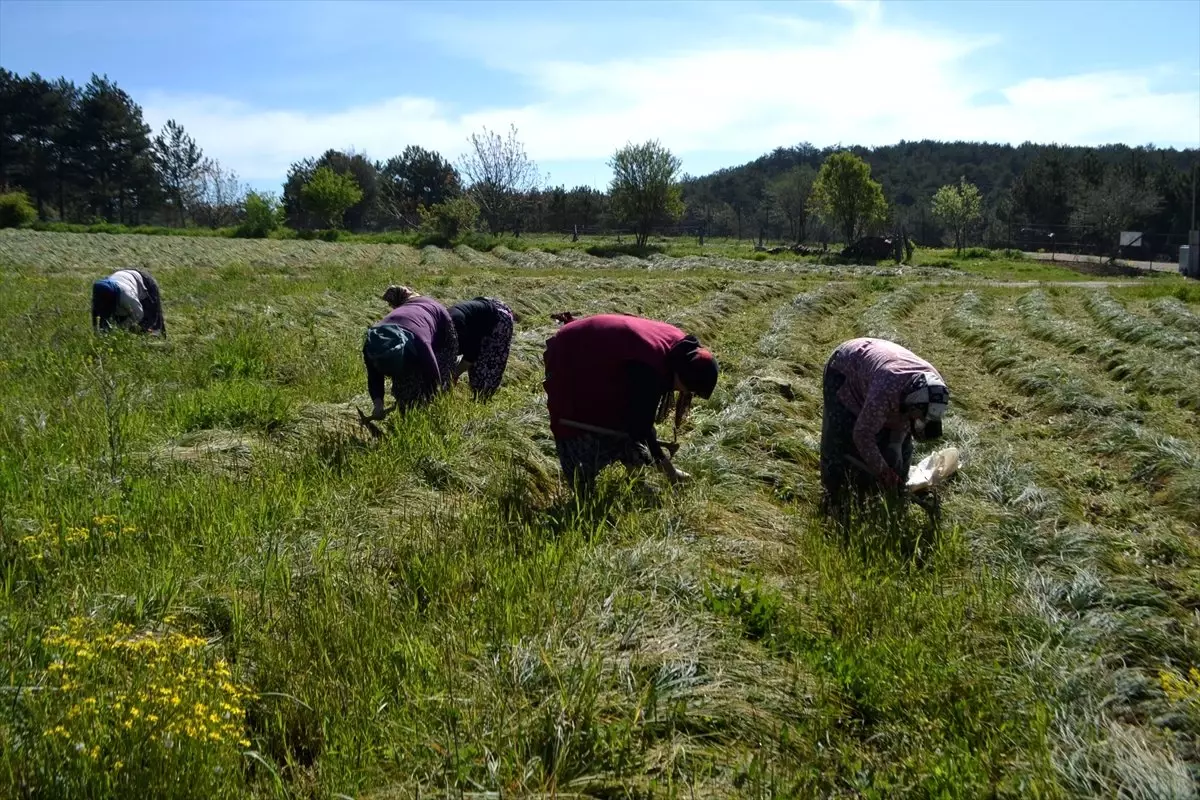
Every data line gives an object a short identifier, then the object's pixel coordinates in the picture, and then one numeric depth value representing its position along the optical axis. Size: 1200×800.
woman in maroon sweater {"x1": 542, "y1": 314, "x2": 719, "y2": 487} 4.46
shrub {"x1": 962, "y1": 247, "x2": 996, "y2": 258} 43.22
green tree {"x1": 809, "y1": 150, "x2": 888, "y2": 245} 46.97
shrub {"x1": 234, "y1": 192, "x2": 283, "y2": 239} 46.00
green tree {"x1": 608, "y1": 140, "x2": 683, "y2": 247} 49.84
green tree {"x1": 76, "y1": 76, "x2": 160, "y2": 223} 53.38
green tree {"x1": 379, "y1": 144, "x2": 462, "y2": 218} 69.00
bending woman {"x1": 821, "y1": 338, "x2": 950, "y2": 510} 4.45
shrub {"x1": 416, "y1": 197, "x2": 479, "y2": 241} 45.66
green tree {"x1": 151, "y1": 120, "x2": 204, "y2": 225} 65.50
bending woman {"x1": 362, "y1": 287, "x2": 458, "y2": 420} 5.86
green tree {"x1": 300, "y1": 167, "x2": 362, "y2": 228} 54.66
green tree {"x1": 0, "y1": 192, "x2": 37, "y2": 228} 42.81
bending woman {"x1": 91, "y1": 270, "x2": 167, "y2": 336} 9.81
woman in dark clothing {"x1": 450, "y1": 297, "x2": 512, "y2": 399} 7.20
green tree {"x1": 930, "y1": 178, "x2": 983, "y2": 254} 51.03
